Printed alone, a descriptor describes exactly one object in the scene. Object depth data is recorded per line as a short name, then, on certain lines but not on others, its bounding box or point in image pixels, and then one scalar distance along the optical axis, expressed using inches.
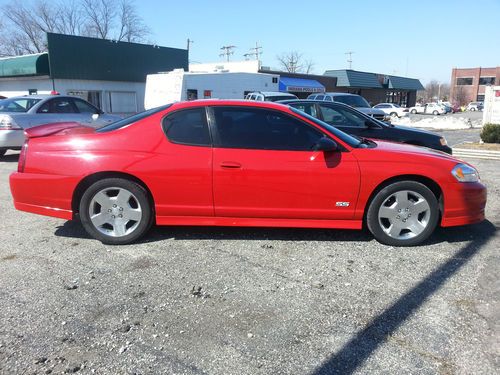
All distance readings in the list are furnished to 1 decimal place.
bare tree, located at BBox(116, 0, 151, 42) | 2113.7
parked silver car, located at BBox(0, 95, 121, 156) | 386.6
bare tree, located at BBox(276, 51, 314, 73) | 3061.0
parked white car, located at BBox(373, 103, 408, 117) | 1588.3
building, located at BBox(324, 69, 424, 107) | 1896.7
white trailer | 817.5
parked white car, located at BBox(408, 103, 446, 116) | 2114.9
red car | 169.5
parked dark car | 310.5
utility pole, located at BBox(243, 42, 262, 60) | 2595.0
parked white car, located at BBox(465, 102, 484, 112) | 2642.7
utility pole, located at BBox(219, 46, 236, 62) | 2709.2
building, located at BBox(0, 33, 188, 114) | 963.3
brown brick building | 3639.3
